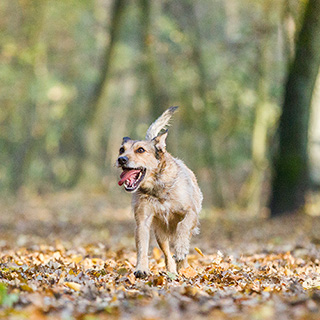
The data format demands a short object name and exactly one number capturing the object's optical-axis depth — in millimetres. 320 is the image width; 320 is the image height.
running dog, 13695
